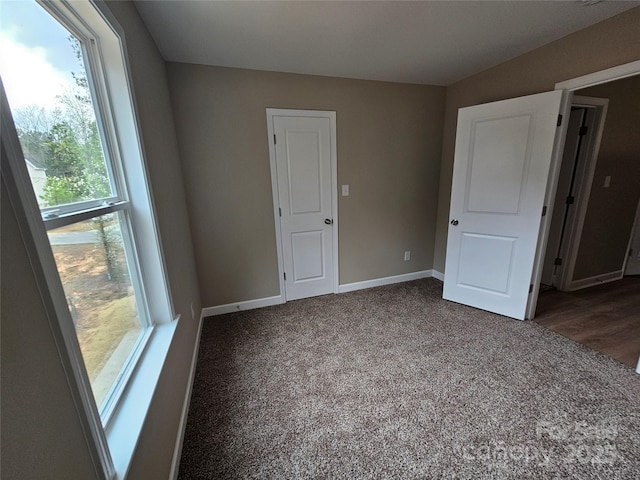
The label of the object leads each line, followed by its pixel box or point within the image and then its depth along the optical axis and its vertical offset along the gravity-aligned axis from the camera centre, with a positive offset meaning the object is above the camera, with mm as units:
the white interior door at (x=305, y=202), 2695 -259
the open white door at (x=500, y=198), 2217 -239
